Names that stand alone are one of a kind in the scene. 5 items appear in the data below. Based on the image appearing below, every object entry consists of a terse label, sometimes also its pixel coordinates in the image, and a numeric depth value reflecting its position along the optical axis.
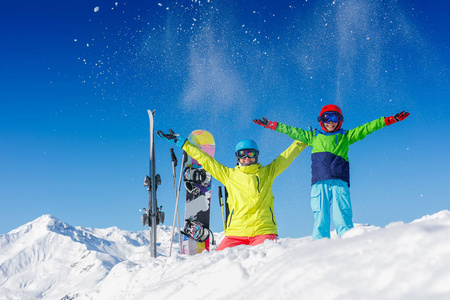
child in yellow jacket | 5.52
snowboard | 8.55
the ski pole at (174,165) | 8.65
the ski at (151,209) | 8.58
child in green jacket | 5.34
